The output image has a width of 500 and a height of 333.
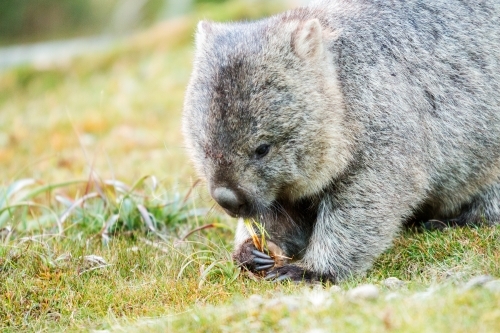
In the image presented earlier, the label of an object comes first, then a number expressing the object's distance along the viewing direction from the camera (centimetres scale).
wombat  934
